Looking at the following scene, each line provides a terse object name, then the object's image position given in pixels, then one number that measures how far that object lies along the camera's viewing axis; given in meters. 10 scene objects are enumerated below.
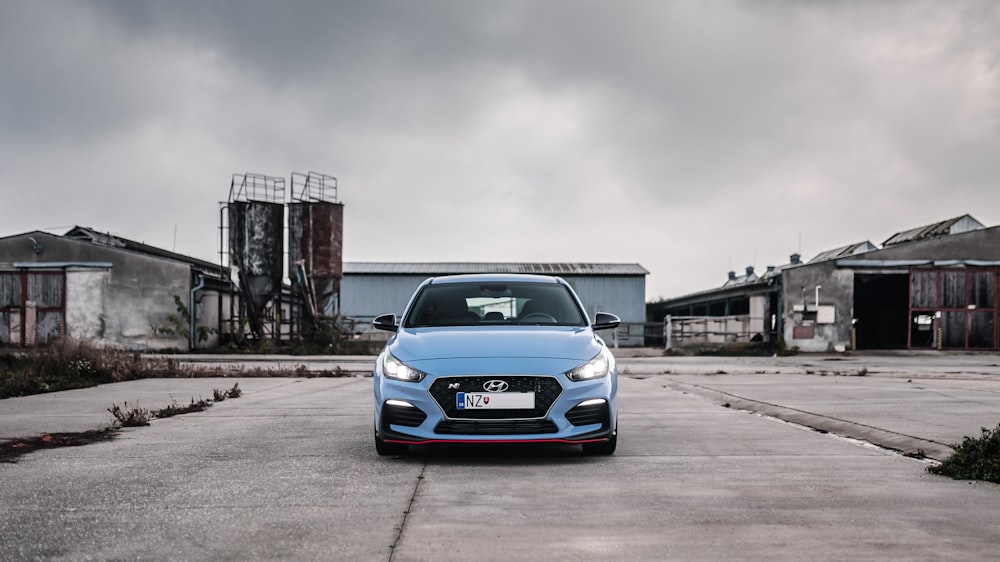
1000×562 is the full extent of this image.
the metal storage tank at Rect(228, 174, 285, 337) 35.56
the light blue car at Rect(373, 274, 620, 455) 5.88
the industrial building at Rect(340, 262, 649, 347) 50.00
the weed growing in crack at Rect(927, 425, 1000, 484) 5.32
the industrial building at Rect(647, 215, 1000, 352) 33.16
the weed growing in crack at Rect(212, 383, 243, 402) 11.58
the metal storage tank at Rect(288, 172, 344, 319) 36.62
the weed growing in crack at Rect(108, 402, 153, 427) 8.34
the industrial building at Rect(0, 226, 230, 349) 33.44
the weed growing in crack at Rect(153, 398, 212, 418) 9.35
